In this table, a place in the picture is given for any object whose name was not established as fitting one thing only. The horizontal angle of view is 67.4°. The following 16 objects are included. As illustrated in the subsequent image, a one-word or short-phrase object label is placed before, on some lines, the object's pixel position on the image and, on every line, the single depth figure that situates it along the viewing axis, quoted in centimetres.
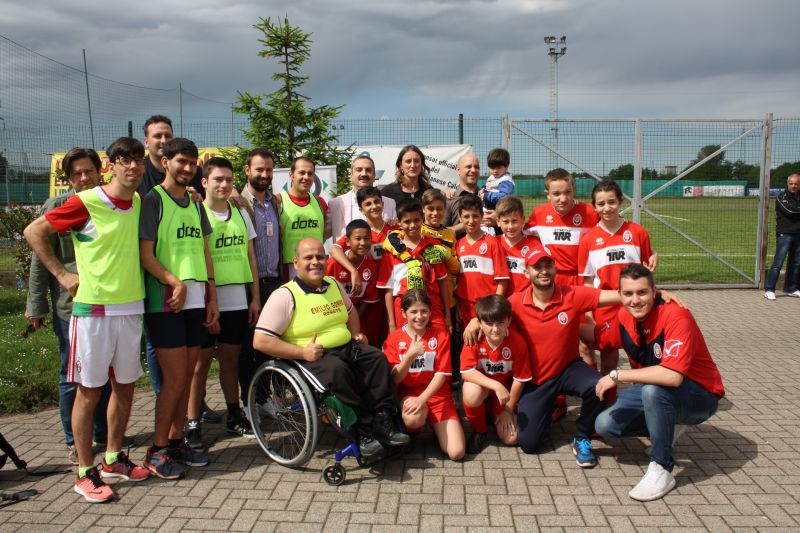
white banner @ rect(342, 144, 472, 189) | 882
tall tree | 762
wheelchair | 349
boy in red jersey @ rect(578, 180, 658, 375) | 441
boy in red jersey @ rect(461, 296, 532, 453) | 395
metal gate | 920
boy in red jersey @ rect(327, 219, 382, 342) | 430
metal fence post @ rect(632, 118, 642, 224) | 926
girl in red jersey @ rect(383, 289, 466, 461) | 390
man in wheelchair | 359
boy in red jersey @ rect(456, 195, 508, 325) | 444
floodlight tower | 4257
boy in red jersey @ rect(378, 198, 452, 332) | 427
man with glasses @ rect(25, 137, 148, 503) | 328
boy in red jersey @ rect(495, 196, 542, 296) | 448
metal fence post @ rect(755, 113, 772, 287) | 986
